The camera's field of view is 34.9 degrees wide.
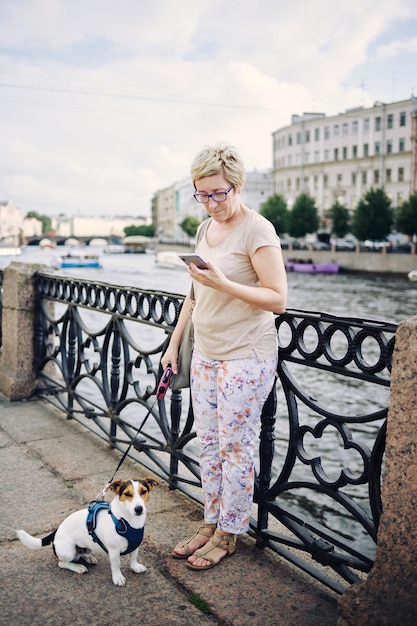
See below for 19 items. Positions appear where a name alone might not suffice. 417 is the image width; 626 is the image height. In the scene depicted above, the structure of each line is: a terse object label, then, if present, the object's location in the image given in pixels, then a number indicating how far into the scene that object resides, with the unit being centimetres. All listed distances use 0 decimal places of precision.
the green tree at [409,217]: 5084
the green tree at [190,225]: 10238
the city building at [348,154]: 7025
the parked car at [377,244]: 5256
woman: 252
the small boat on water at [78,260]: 6322
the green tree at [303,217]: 6581
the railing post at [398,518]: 209
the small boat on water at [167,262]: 6159
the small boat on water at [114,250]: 11431
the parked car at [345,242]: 5481
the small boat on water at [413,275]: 3719
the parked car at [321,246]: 5799
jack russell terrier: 260
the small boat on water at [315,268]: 5122
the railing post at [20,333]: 550
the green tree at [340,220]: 6000
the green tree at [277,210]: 7212
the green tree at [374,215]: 5506
